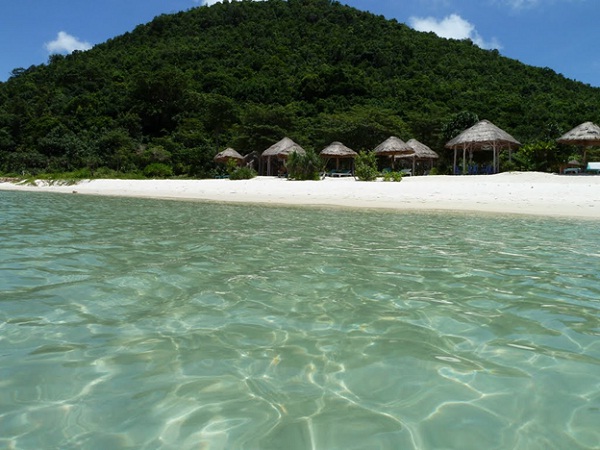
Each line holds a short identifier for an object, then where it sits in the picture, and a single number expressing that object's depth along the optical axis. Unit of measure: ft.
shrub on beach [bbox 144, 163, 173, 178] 103.88
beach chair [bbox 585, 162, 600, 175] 72.52
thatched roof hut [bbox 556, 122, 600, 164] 74.74
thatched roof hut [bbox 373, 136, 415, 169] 93.20
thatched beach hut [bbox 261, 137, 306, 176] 97.30
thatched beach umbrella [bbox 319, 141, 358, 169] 98.17
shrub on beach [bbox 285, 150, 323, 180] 76.64
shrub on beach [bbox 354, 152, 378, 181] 75.05
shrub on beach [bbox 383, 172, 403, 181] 71.51
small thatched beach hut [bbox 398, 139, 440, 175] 98.46
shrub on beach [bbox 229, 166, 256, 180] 85.61
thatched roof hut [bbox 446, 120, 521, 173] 81.05
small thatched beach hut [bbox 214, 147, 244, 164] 102.82
